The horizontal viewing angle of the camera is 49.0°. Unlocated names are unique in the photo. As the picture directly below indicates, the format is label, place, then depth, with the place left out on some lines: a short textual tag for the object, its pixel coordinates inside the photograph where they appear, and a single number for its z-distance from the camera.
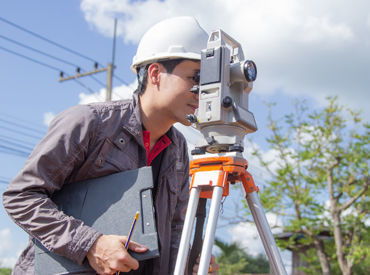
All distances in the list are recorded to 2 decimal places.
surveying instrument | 1.79
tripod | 1.71
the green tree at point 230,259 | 13.58
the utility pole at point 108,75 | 11.83
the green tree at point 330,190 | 9.88
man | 1.72
